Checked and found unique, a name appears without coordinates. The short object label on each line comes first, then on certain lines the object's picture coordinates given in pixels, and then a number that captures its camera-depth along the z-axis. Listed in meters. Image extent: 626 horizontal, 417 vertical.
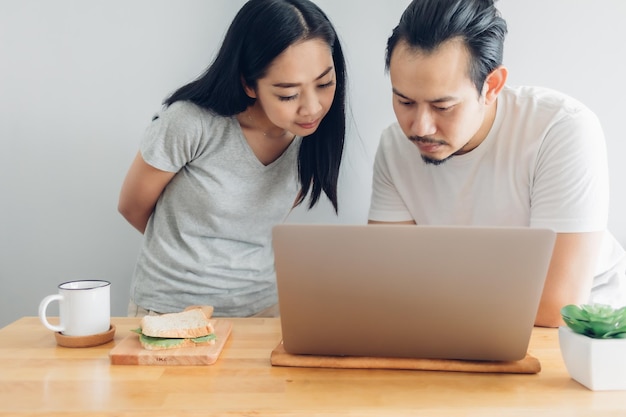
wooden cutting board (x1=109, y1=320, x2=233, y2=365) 0.90
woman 1.43
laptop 0.80
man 1.32
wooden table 0.73
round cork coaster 0.99
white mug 1.00
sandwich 0.94
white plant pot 0.78
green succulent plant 0.79
